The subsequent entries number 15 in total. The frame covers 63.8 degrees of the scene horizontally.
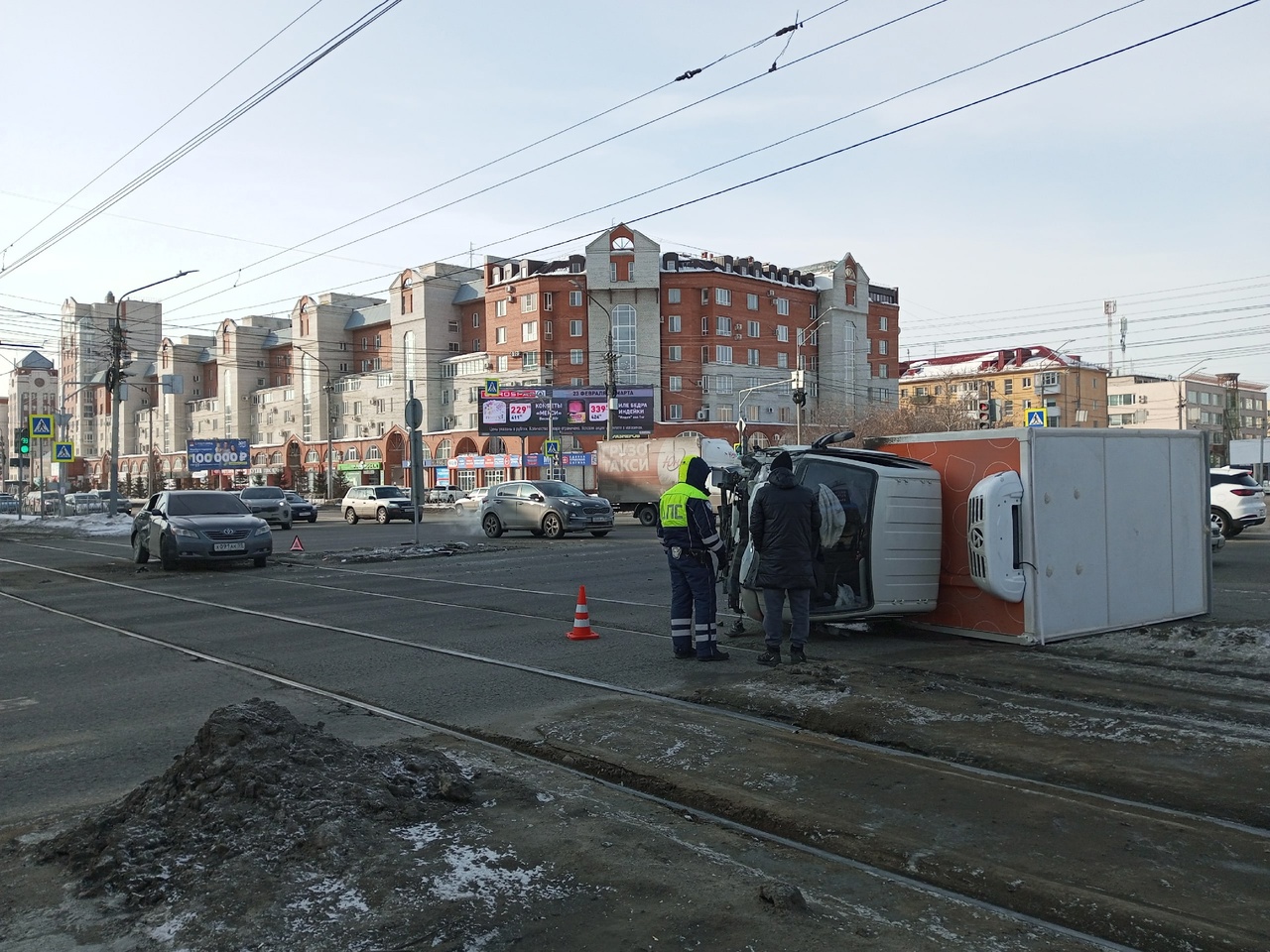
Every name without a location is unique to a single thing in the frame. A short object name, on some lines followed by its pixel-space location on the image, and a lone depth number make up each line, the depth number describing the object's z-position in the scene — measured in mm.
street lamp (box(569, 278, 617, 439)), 51662
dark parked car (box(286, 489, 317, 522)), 45062
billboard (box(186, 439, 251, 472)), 89500
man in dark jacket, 8719
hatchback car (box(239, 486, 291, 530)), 39625
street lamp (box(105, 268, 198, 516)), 36844
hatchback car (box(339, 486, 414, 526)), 42469
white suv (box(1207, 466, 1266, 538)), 22562
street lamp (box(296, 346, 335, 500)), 78262
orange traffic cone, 10383
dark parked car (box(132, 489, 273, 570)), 19406
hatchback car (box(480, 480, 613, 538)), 27750
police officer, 9023
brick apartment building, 76812
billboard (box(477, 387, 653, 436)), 64562
